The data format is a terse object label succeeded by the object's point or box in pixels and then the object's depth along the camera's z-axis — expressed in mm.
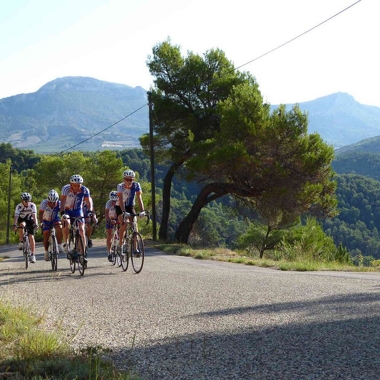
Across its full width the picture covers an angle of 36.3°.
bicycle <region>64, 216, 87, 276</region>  11688
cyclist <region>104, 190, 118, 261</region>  13896
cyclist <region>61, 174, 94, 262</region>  11703
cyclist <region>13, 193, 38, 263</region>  14422
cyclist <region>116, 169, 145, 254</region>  12249
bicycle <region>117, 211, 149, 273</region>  12172
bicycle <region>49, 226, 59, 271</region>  12924
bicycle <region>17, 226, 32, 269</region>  14568
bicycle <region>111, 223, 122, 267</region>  13180
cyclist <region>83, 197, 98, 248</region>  11695
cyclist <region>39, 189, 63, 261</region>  13070
